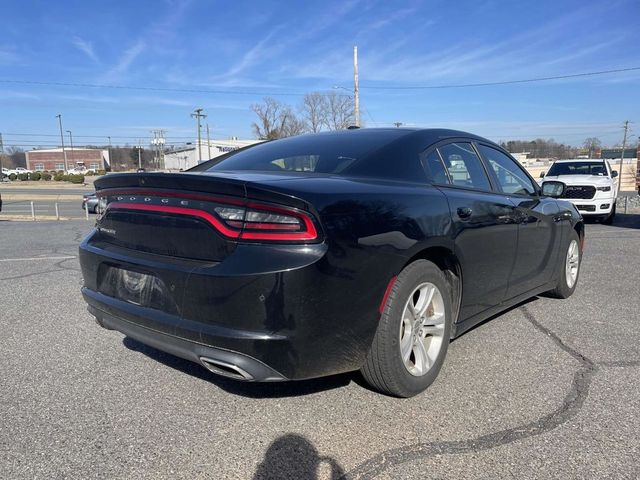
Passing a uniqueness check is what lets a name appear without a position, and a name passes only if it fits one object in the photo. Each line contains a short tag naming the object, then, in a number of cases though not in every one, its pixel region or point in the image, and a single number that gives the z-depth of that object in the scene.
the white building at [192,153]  94.64
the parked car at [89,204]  19.65
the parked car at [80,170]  100.63
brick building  124.81
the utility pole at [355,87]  31.44
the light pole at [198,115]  72.76
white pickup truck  12.27
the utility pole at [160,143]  80.25
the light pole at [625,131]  76.94
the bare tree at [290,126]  60.17
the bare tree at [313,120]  54.72
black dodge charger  2.26
